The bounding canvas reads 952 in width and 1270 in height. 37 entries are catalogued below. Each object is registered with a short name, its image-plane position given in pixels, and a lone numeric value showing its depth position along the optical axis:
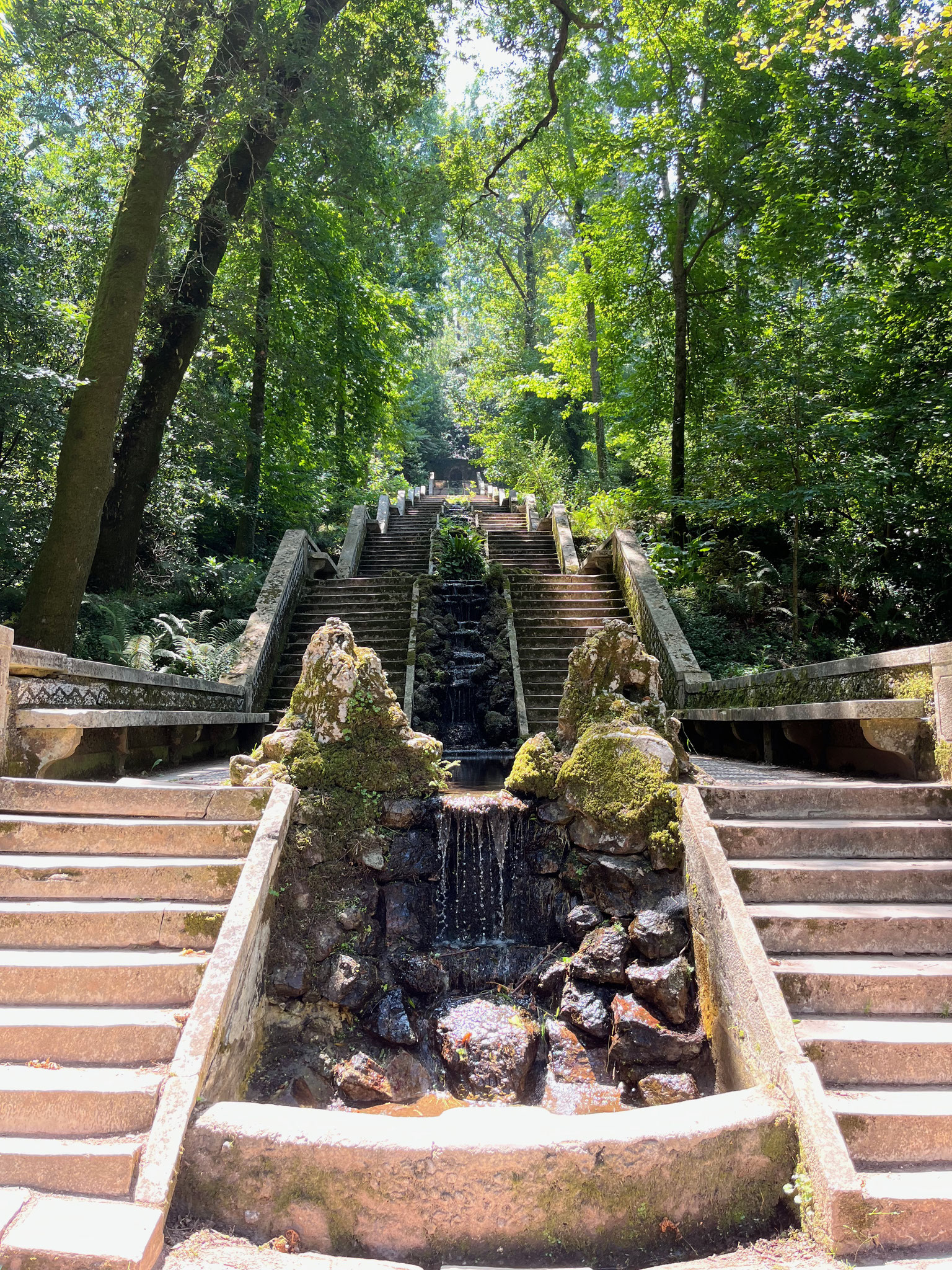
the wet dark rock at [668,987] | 4.49
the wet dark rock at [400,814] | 5.62
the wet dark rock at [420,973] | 5.04
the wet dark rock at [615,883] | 5.12
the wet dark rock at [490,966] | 5.38
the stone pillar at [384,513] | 18.02
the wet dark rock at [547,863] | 5.73
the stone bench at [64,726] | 5.11
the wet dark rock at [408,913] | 5.41
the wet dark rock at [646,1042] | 4.36
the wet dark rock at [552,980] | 5.14
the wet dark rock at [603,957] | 4.89
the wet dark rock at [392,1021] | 4.71
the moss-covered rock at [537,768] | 5.98
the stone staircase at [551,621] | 10.34
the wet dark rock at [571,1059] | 4.57
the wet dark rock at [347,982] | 4.74
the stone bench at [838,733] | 5.18
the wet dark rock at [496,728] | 9.91
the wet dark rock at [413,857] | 5.55
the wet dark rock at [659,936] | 4.74
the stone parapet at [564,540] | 14.12
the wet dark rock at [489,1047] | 4.50
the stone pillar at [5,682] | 4.85
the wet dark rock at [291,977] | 4.61
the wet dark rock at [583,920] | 5.21
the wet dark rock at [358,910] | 5.04
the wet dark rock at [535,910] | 5.66
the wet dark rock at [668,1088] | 4.22
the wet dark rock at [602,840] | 5.24
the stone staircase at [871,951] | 3.13
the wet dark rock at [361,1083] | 4.36
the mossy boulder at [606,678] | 6.20
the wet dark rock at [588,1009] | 4.71
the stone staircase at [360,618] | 10.59
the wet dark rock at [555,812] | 5.76
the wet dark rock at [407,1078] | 4.46
